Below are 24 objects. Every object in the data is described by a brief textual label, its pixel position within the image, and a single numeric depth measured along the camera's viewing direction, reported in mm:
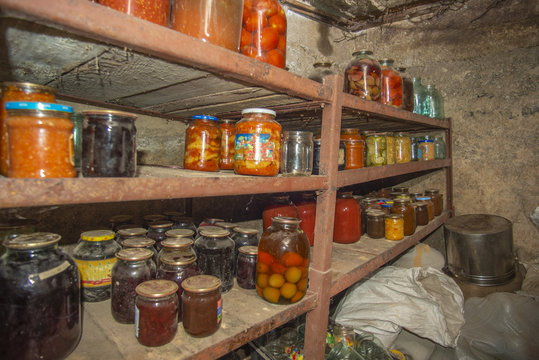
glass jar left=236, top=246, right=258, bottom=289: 1145
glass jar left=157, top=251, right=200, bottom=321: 919
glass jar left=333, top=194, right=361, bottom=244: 1743
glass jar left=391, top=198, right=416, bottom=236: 1978
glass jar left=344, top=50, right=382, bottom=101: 1715
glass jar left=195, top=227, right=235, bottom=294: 1082
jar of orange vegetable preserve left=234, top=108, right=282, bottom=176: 988
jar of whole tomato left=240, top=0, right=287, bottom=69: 1003
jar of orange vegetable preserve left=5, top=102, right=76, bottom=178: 545
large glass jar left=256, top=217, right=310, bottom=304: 1033
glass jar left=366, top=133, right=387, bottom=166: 1852
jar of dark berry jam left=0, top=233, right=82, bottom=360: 652
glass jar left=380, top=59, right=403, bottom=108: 1991
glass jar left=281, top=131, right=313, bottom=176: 1252
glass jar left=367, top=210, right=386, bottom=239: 1878
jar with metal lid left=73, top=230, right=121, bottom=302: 1008
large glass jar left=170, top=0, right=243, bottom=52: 750
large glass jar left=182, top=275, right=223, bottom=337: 821
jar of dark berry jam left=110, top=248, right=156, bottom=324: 884
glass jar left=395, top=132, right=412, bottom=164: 2094
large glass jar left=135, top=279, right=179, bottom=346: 774
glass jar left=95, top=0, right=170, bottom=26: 659
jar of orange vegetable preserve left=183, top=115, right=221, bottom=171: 1107
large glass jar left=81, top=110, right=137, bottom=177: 650
